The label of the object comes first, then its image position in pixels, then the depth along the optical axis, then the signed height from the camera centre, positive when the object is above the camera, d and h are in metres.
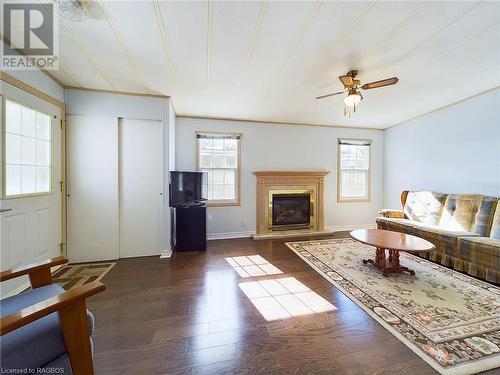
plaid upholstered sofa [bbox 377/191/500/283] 2.48 -0.64
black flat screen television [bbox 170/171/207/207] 3.25 -0.05
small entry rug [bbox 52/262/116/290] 2.38 -1.13
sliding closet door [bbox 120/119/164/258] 3.07 -0.03
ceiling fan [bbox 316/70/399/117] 2.40 +1.19
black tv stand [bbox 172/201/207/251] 3.43 -0.72
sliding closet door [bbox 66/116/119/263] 2.87 -0.03
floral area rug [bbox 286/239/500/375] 1.41 -1.13
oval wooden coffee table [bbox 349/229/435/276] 2.37 -0.70
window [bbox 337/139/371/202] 4.89 +0.38
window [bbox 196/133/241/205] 4.17 +0.43
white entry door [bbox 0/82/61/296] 1.98 +0.03
